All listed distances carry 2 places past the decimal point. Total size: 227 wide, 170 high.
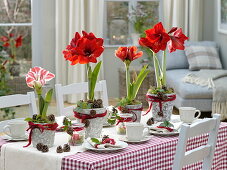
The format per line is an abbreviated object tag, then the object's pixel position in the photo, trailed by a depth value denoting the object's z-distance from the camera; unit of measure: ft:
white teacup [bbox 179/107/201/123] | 10.69
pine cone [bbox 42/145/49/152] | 8.64
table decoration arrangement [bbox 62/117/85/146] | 9.07
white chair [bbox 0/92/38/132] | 10.46
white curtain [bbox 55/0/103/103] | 24.21
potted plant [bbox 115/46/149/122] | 10.34
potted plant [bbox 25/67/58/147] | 8.80
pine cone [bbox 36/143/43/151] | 8.68
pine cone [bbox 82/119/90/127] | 9.39
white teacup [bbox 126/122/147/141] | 9.28
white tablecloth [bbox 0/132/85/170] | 8.47
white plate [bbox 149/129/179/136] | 9.78
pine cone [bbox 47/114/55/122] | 8.90
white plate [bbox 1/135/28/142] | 9.29
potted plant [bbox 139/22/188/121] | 10.39
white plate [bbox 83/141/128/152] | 8.63
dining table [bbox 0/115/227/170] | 8.31
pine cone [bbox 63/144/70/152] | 8.67
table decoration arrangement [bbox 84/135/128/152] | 8.68
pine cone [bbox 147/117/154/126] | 10.52
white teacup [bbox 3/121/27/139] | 9.36
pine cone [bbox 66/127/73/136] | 9.09
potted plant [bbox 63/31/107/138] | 9.16
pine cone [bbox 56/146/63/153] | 8.61
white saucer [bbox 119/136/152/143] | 9.25
